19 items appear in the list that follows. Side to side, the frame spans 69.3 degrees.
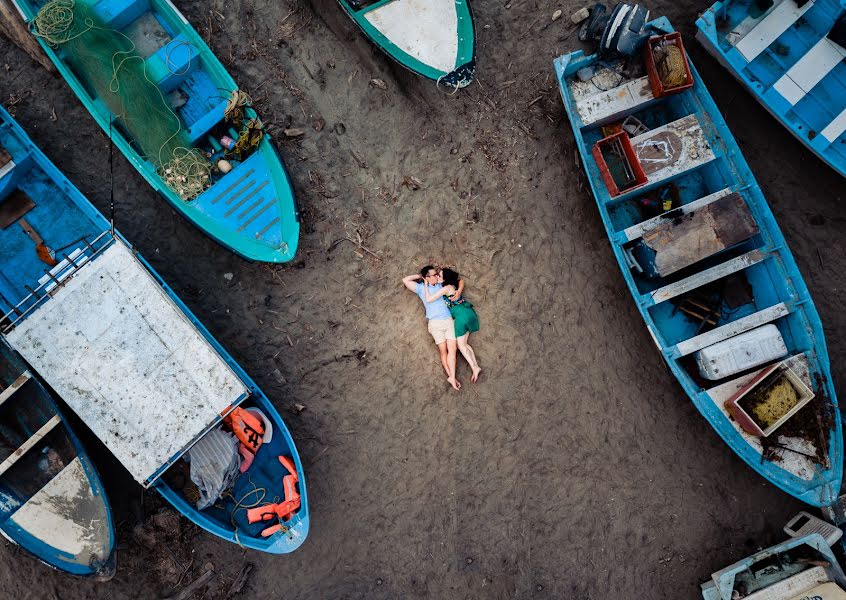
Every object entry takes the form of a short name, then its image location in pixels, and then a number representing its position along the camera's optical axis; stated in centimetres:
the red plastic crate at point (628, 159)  725
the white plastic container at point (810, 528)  757
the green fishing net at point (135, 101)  734
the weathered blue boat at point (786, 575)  741
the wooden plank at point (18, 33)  752
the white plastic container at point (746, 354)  726
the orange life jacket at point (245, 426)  725
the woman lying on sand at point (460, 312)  805
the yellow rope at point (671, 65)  740
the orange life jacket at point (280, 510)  735
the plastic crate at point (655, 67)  732
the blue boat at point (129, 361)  679
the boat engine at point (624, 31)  730
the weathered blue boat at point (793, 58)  757
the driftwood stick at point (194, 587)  797
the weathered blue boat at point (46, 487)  696
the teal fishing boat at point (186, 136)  734
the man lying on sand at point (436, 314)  796
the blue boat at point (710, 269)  726
